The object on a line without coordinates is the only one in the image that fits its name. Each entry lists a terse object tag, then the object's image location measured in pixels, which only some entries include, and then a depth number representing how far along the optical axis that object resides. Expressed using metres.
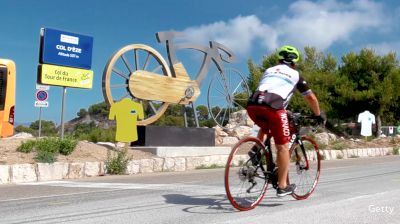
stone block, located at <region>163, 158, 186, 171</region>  15.12
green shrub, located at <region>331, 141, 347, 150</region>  24.52
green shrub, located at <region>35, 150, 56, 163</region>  12.28
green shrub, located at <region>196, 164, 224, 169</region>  16.31
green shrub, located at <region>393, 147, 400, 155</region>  28.02
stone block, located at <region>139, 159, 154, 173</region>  14.34
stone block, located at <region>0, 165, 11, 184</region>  10.98
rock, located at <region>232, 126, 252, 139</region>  28.99
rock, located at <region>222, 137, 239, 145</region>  27.06
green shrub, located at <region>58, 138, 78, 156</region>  13.52
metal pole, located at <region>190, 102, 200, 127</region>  19.94
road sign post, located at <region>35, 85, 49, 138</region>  23.42
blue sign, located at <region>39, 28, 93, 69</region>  15.63
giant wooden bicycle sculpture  17.22
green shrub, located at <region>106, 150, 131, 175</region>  13.34
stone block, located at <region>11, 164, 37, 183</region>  11.23
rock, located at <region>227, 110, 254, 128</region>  33.56
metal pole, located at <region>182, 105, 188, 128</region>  19.16
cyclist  5.96
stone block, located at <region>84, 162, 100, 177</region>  12.77
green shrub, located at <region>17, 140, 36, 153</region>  12.86
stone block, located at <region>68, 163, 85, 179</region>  12.39
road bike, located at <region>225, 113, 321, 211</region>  5.92
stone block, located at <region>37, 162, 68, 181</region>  11.79
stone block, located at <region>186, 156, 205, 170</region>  15.93
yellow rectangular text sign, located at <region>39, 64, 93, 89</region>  15.57
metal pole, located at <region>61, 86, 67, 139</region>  15.20
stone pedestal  17.20
